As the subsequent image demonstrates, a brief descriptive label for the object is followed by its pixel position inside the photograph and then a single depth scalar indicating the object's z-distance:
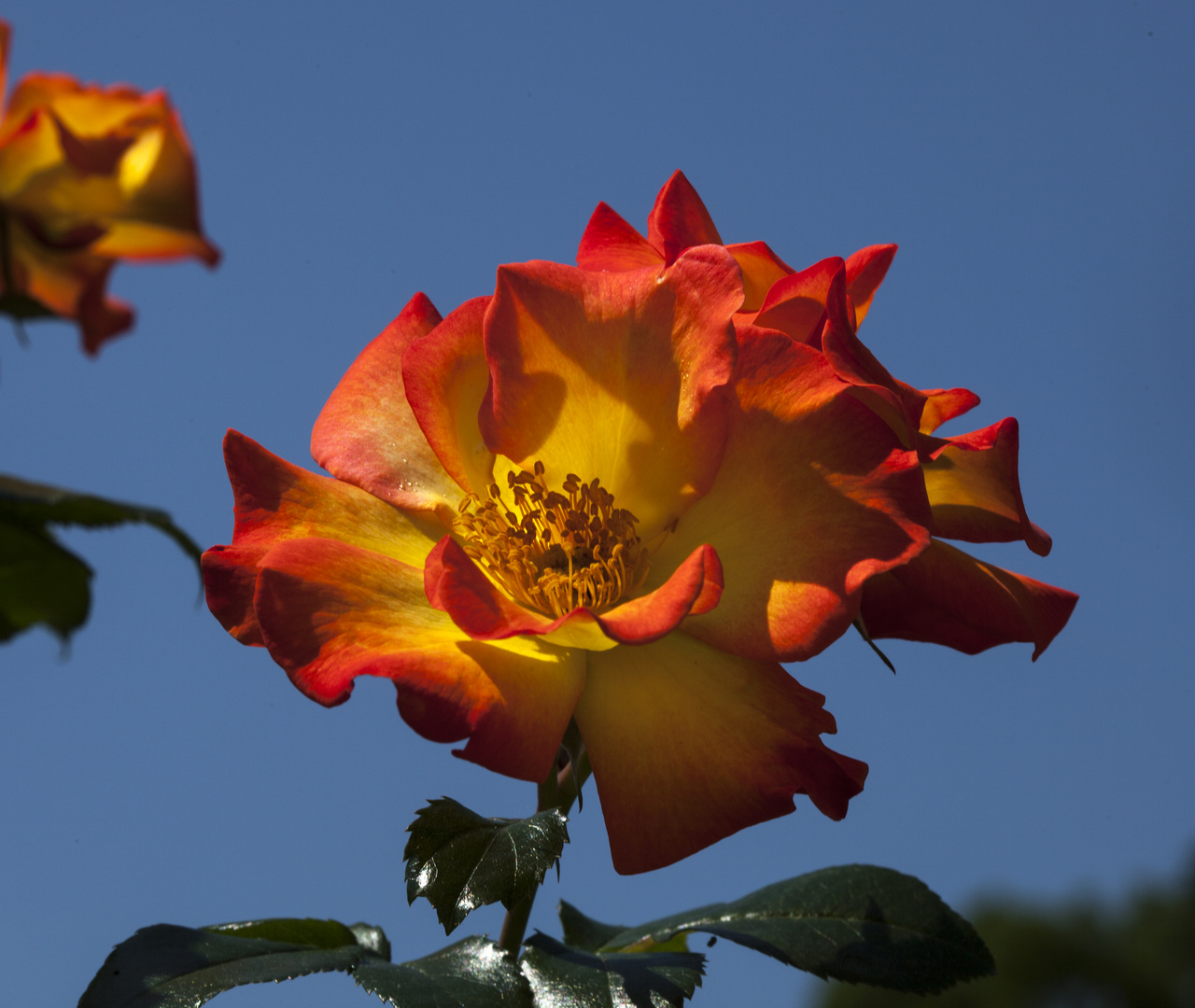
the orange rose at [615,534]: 0.99
